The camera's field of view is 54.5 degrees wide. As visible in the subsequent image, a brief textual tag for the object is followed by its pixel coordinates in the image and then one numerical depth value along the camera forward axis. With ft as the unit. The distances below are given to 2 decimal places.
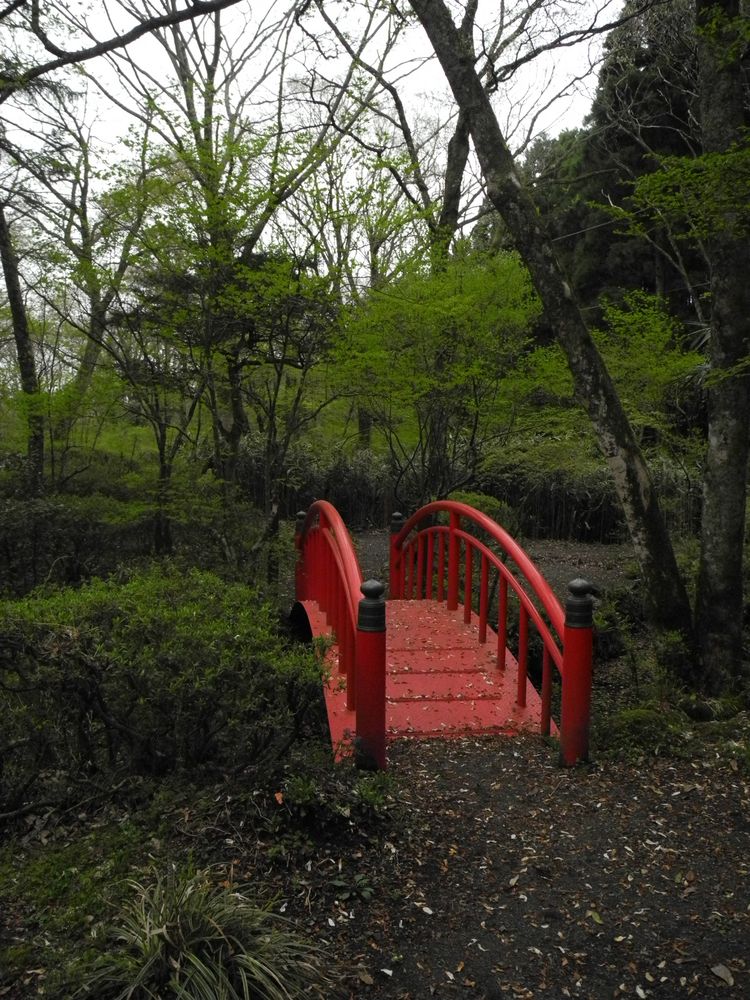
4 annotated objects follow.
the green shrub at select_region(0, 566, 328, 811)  9.62
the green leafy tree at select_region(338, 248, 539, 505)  23.06
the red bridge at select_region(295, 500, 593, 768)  10.84
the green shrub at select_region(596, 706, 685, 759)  11.84
